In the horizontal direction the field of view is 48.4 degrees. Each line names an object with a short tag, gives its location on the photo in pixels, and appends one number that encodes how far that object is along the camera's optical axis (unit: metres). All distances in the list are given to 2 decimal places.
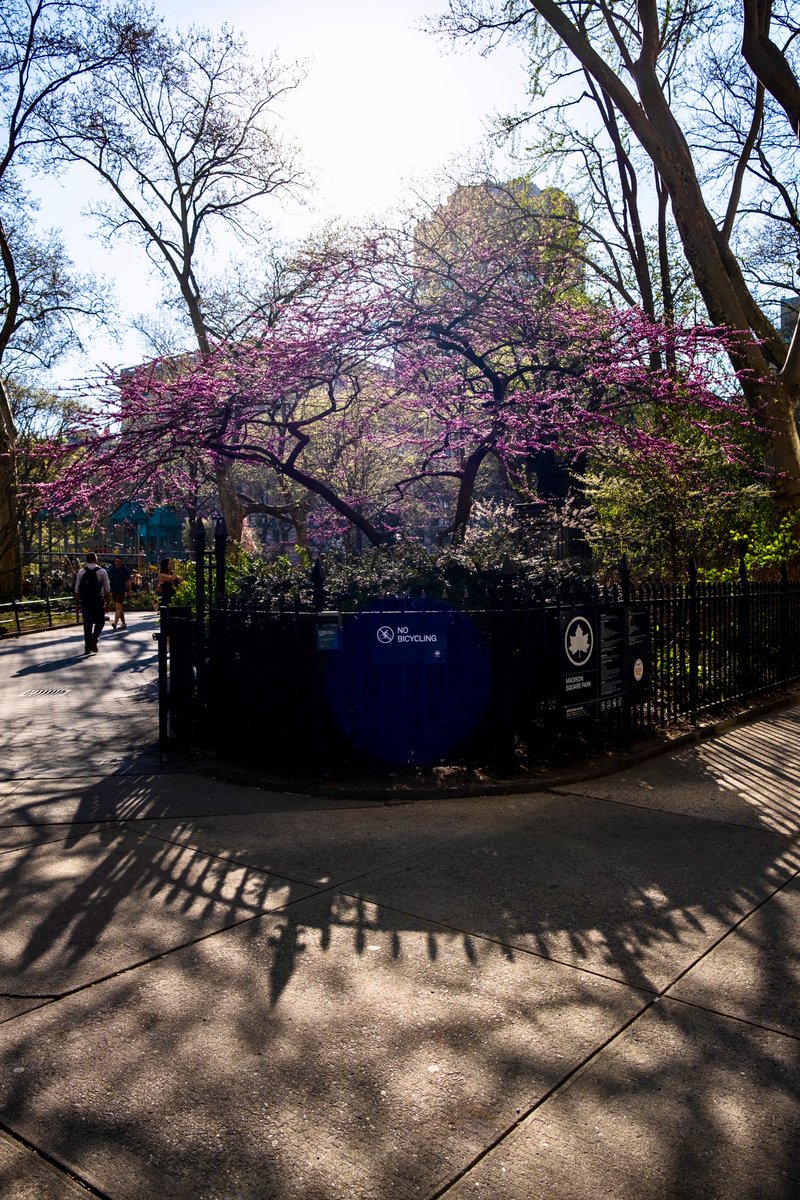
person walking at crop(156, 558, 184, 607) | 17.65
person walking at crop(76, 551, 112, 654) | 16.72
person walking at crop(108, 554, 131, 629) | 22.97
